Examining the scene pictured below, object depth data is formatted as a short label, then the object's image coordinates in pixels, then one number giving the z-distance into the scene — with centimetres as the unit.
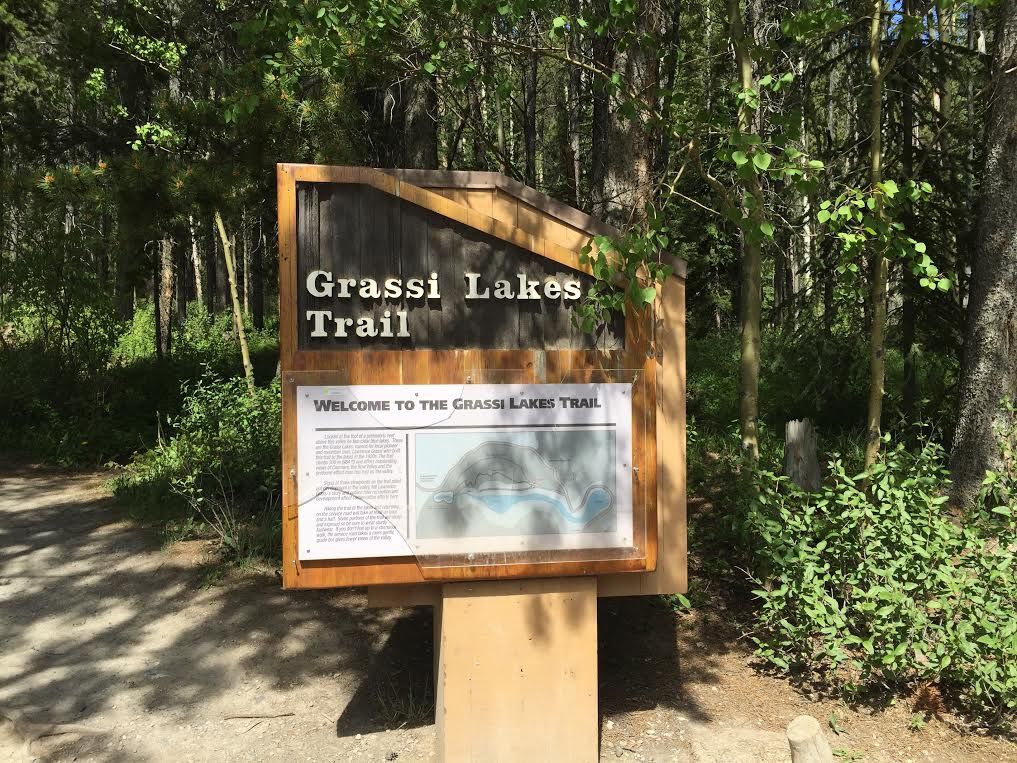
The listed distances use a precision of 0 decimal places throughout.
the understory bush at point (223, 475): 699
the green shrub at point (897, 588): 412
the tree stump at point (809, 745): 272
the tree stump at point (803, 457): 567
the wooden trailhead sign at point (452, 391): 353
